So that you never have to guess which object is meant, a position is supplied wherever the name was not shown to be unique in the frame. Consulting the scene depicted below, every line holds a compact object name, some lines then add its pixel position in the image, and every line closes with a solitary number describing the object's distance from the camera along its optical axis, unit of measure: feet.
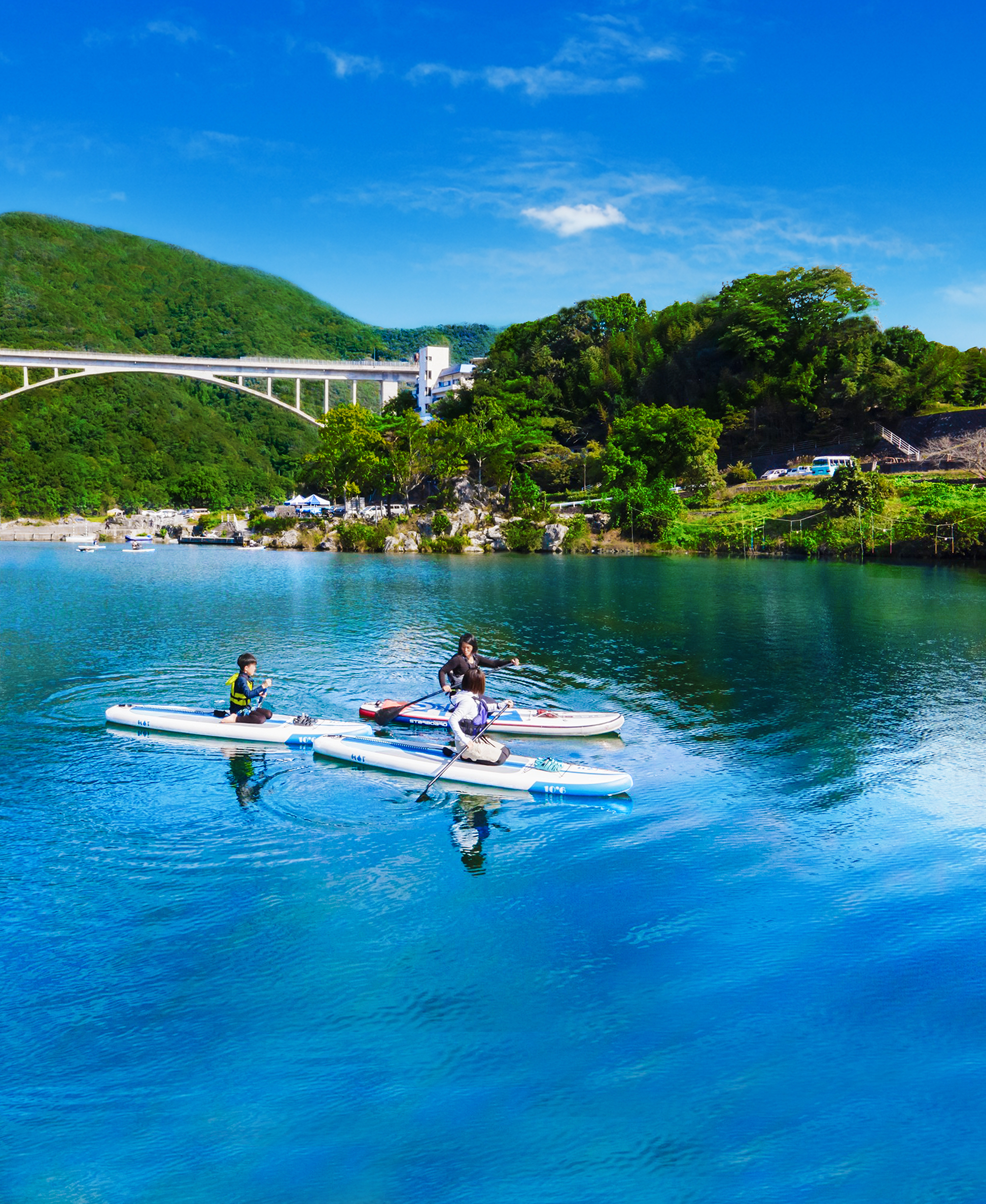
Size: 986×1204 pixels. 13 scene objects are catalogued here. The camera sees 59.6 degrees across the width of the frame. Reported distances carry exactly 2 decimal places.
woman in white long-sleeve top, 47.14
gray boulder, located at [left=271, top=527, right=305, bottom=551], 283.38
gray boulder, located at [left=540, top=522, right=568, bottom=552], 253.03
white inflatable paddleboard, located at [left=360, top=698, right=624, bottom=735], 56.85
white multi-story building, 435.53
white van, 245.65
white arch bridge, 331.77
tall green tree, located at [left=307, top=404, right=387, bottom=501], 290.35
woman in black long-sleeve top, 50.14
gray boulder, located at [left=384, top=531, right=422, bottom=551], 265.95
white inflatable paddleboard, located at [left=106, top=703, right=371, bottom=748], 53.21
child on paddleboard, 54.08
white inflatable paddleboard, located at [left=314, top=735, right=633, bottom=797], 45.14
